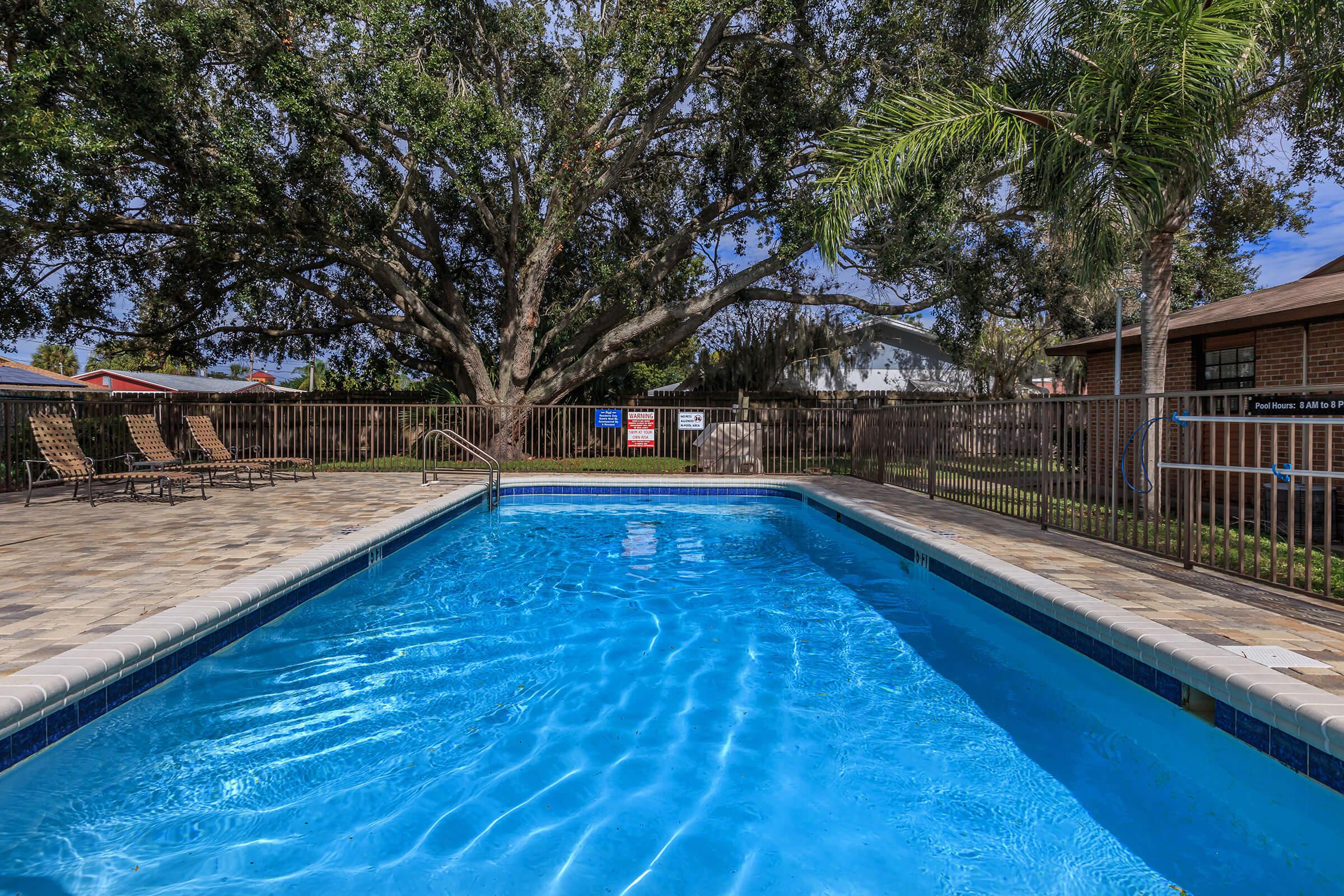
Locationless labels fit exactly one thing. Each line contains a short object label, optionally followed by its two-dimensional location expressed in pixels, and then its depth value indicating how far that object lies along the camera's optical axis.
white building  22.41
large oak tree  11.91
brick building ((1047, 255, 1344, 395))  8.54
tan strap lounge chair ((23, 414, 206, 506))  8.12
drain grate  3.00
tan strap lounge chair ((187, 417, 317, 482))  10.58
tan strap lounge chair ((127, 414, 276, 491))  9.25
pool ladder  10.29
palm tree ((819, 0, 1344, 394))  6.34
